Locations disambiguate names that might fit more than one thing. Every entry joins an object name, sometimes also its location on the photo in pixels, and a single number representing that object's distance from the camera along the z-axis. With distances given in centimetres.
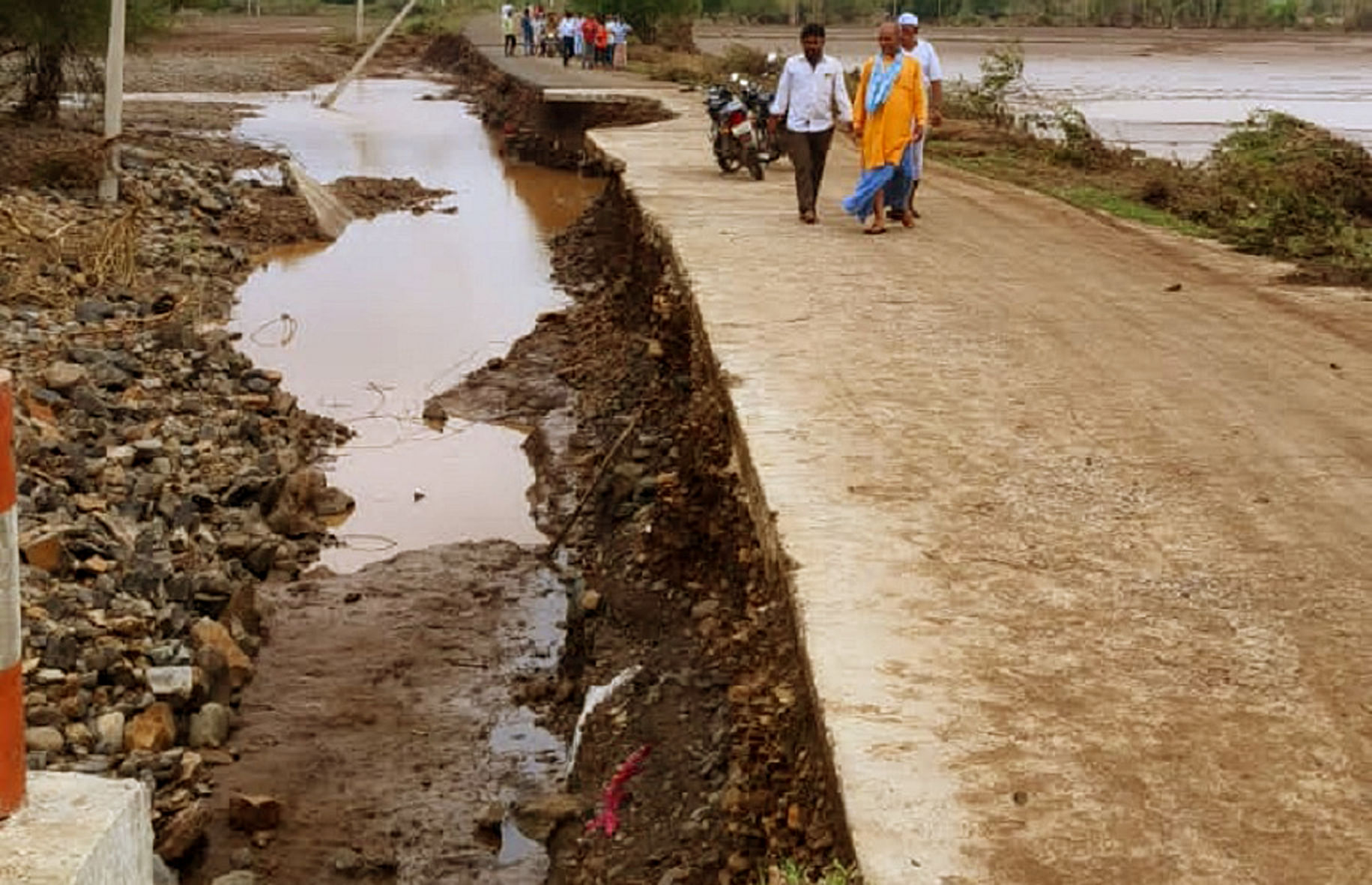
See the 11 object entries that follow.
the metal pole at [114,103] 1698
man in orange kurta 1205
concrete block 258
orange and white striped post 259
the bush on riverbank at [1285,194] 1255
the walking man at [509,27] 4731
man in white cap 1259
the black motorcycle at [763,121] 1681
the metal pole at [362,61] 3933
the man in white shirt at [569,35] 4144
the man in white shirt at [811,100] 1271
